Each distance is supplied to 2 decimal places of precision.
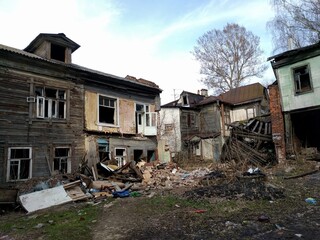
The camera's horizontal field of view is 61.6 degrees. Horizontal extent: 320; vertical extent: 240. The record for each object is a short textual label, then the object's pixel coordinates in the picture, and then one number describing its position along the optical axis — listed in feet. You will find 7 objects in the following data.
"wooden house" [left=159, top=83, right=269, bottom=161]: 94.63
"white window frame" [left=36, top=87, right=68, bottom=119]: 45.34
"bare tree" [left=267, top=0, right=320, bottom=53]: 64.39
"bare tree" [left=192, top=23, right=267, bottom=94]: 117.70
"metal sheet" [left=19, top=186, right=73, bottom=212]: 33.28
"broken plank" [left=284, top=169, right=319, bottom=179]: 37.86
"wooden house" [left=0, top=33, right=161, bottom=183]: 42.29
